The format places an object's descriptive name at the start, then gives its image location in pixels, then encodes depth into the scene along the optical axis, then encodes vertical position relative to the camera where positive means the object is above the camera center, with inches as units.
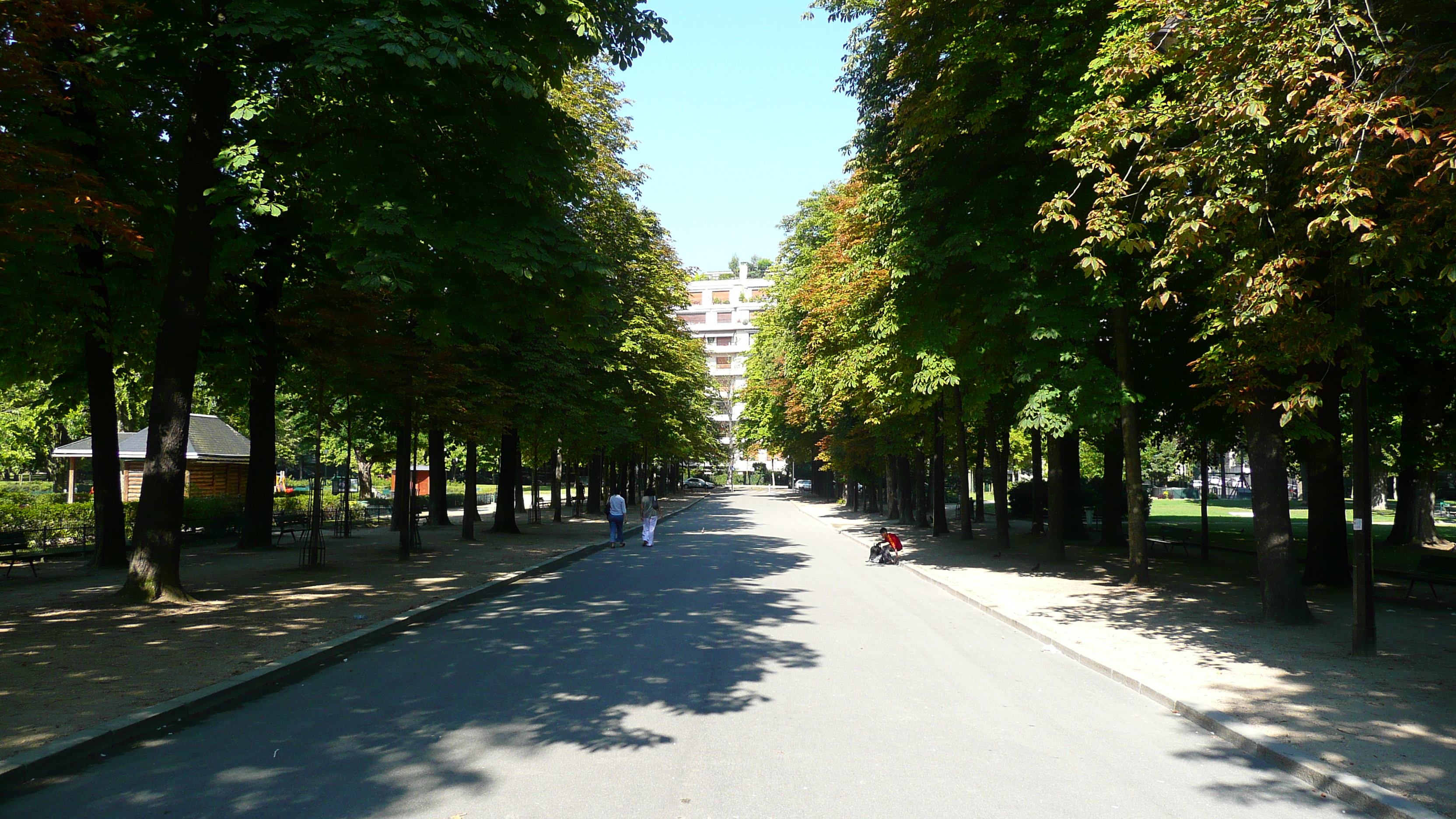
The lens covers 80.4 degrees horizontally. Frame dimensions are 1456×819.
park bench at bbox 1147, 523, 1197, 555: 842.2 -108.5
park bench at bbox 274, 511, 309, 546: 957.9 -84.4
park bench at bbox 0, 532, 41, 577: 637.3 -66.1
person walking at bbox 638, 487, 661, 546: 1008.9 -78.5
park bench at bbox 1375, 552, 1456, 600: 526.3 -84.9
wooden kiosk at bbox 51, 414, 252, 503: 1293.1 -3.0
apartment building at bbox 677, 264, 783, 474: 4557.1 +648.8
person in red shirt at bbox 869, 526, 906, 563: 816.3 -96.9
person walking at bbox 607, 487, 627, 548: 996.6 -76.2
